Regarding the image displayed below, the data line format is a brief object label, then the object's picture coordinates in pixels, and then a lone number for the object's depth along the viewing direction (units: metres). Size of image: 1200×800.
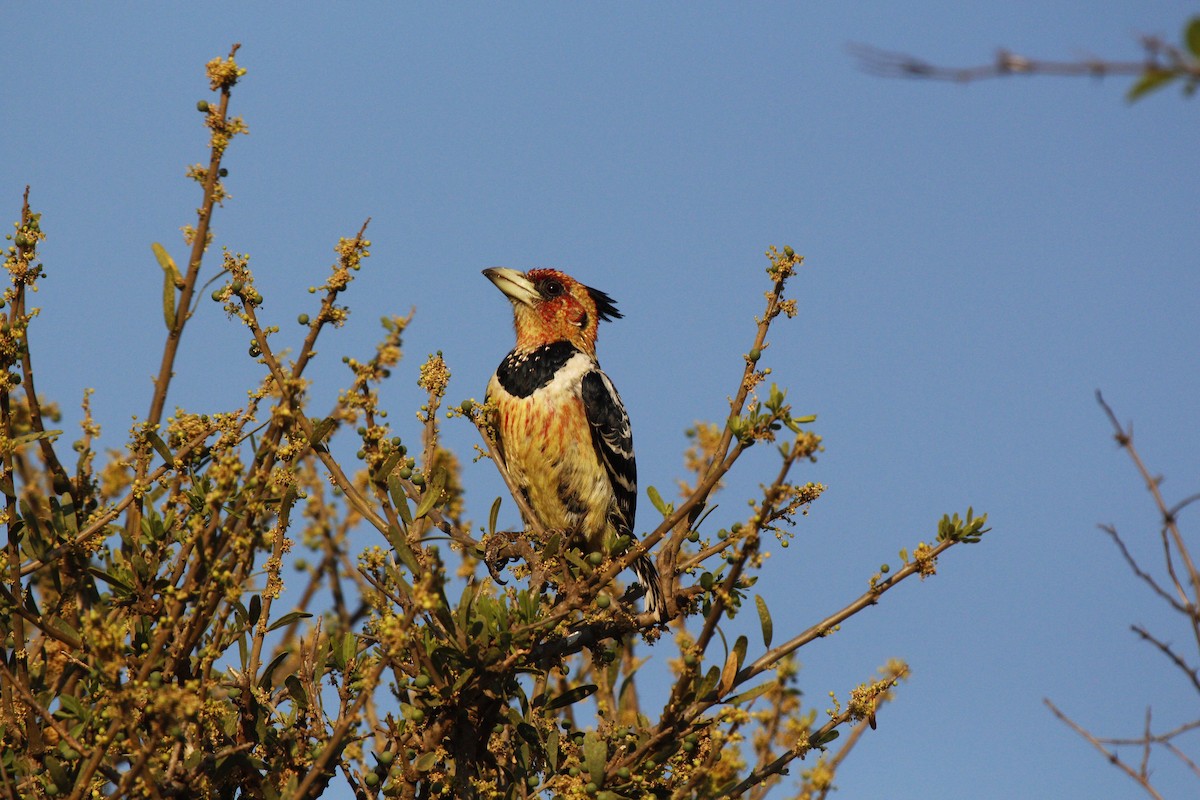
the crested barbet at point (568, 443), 11.51
